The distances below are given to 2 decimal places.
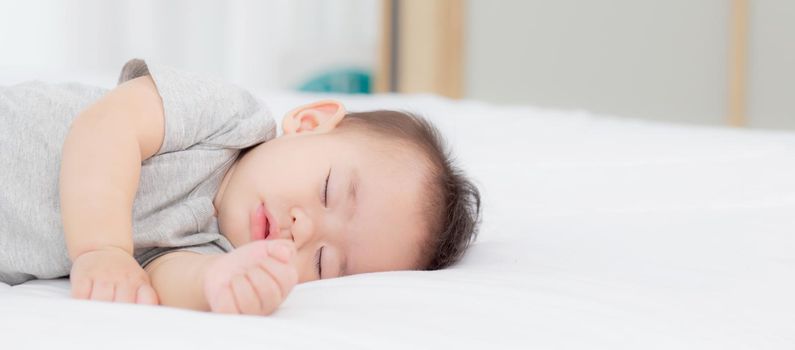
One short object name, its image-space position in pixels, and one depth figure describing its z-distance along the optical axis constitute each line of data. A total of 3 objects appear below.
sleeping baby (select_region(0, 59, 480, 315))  0.97
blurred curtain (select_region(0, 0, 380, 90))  3.04
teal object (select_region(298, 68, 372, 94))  3.65
